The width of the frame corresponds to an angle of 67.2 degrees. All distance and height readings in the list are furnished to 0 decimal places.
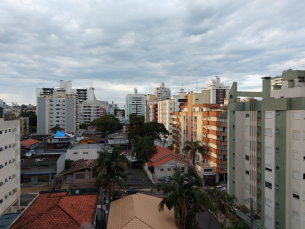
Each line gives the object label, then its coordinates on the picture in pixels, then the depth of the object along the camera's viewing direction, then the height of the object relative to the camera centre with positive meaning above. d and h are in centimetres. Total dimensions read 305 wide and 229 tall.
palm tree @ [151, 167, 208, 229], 2161 -780
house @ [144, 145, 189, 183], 4925 -1117
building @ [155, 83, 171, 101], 16600 +1521
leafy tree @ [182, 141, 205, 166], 4925 -748
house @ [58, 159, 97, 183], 4419 -1176
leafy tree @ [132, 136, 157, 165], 5538 -884
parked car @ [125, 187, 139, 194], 4116 -1381
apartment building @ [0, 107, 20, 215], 2870 -682
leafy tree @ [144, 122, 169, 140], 7569 -513
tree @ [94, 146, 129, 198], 2938 -694
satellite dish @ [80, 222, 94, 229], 1980 -975
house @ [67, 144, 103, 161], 5841 -1017
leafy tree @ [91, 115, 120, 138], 9425 -520
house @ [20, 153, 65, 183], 4584 -1149
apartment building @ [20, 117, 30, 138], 10016 -637
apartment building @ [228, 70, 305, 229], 2433 -461
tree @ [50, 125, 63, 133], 10262 -690
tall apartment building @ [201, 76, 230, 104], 13212 +1222
